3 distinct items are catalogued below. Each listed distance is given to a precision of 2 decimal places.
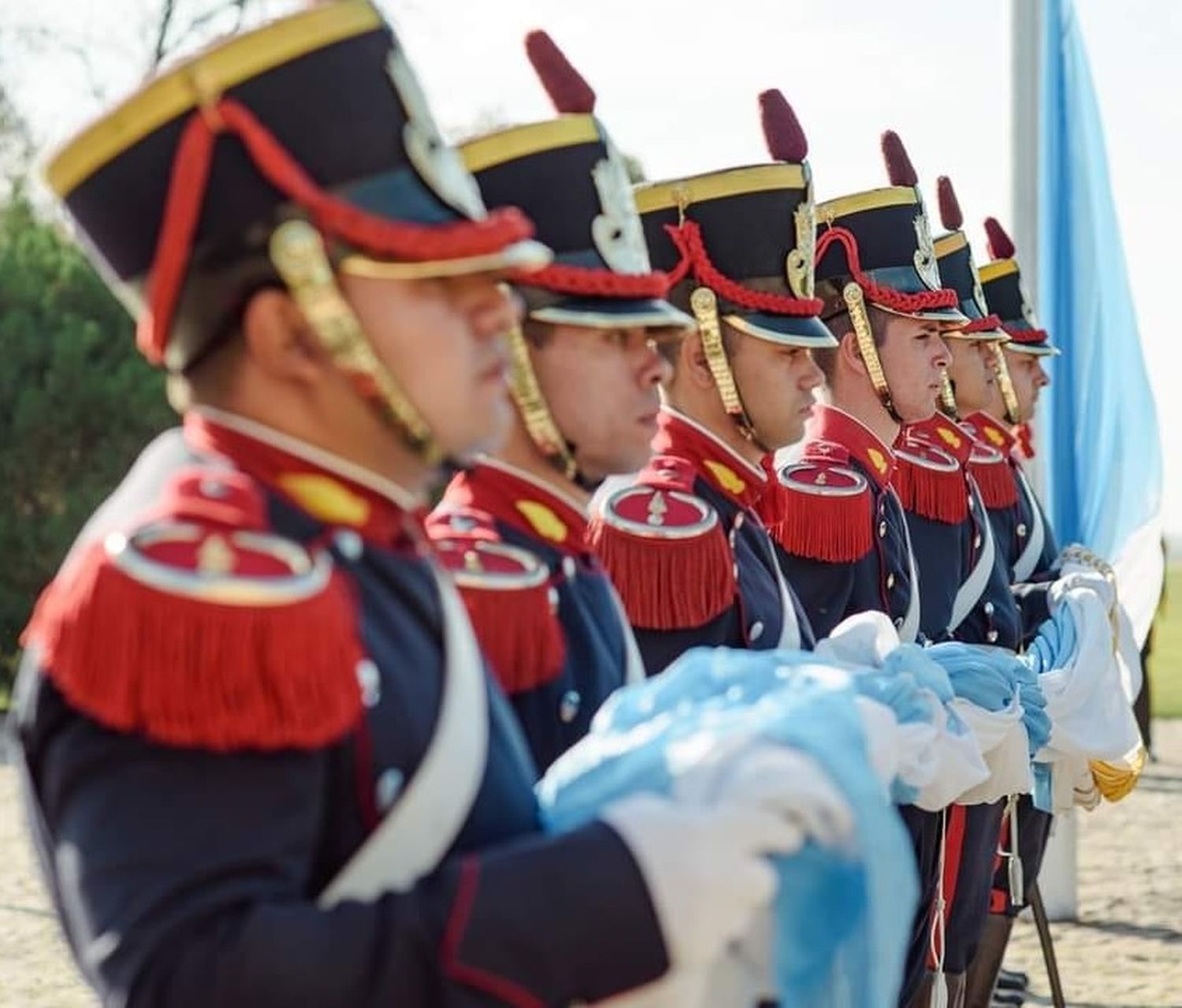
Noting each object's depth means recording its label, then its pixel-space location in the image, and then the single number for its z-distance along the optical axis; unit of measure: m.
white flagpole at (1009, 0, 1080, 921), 9.80
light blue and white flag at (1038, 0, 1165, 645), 9.38
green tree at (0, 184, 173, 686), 19.31
